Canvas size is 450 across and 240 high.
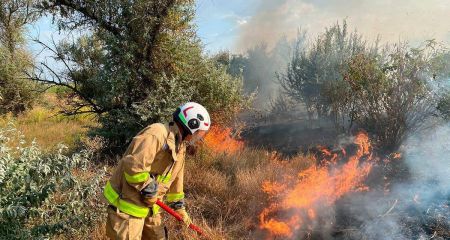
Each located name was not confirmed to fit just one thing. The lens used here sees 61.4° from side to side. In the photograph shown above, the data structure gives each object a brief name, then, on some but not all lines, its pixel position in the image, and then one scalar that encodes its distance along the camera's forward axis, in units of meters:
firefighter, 3.22
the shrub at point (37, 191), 3.48
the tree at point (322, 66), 10.36
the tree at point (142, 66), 8.05
